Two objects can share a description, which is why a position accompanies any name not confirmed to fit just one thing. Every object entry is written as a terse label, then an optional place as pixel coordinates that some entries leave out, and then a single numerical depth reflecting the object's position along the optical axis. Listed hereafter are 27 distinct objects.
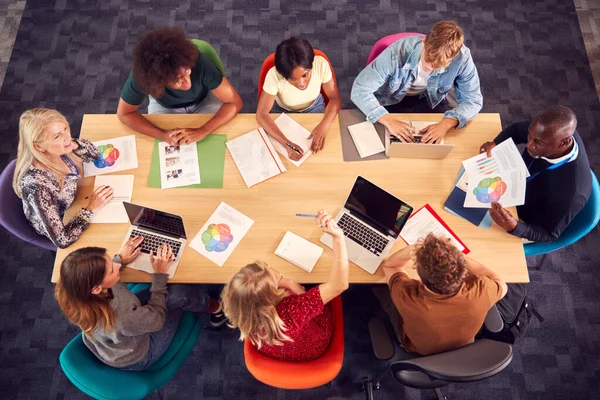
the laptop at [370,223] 1.96
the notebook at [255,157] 2.13
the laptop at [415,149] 2.05
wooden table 1.94
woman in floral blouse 1.92
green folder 2.12
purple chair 1.95
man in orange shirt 1.66
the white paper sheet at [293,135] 2.18
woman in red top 1.63
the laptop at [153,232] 1.95
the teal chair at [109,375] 1.67
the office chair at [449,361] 1.64
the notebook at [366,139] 2.18
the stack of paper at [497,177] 1.97
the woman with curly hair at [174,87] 1.99
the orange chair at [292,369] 1.71
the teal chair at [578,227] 1.96
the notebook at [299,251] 1.94
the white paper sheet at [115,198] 2.03
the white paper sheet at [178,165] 2.12
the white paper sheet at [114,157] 2.14
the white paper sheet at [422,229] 1.98
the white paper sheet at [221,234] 1.97
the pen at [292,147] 2.16
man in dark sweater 1.81
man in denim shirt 2.09
